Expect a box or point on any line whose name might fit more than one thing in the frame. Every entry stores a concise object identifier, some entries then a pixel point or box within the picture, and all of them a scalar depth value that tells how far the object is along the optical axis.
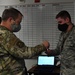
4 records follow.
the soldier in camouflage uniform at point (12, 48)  1.76
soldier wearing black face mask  2.53
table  3.11
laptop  3.35
